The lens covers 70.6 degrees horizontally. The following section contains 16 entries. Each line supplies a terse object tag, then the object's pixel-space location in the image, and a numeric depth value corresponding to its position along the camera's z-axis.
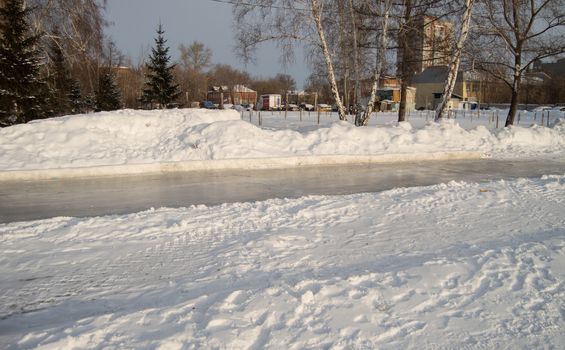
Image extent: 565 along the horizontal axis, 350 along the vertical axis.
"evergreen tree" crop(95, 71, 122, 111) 33.65
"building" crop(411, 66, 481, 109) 77.25
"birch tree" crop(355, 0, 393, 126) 16.59
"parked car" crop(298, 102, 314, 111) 74.44
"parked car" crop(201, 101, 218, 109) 63.38
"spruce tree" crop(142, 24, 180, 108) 29.35
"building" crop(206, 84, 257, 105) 89.19
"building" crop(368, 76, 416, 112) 67.88
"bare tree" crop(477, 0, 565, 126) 19.34
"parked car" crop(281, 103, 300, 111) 75.81
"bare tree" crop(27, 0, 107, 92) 19.80
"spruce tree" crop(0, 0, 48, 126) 16.44
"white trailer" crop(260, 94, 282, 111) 76.19
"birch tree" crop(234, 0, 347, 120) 16.29
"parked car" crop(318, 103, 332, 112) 67.56
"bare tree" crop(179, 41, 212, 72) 86.69
